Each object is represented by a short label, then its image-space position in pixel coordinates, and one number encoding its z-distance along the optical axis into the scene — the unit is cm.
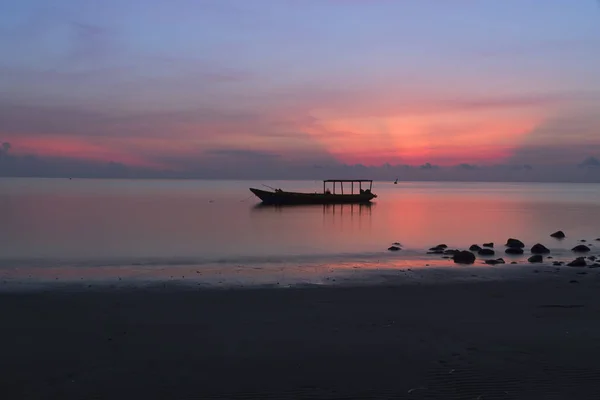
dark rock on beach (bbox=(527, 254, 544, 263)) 2107
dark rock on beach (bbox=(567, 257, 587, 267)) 1909
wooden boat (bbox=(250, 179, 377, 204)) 6881
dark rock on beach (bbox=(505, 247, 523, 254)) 2497
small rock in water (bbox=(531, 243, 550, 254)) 2456
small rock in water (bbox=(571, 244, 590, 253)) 2525
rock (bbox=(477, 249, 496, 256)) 2372
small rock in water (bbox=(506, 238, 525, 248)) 2612
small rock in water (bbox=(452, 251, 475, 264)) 2083
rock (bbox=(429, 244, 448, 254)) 2542
